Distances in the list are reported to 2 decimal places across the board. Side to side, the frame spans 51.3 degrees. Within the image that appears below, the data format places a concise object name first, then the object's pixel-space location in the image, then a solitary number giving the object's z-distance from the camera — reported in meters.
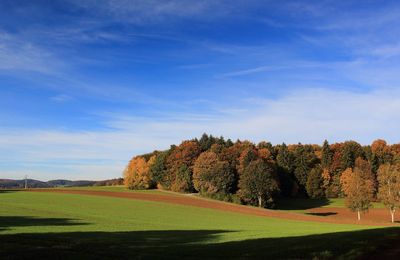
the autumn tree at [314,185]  116.56
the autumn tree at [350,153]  122.00
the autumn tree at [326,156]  123.57
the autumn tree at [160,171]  116.62
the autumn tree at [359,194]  77.00
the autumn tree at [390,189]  76.69
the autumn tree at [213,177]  98.06
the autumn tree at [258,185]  92.06
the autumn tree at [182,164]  107.80
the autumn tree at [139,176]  120.81
